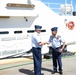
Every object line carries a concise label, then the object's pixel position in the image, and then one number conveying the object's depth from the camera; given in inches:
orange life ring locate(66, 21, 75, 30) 225.7
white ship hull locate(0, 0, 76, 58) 178.0
